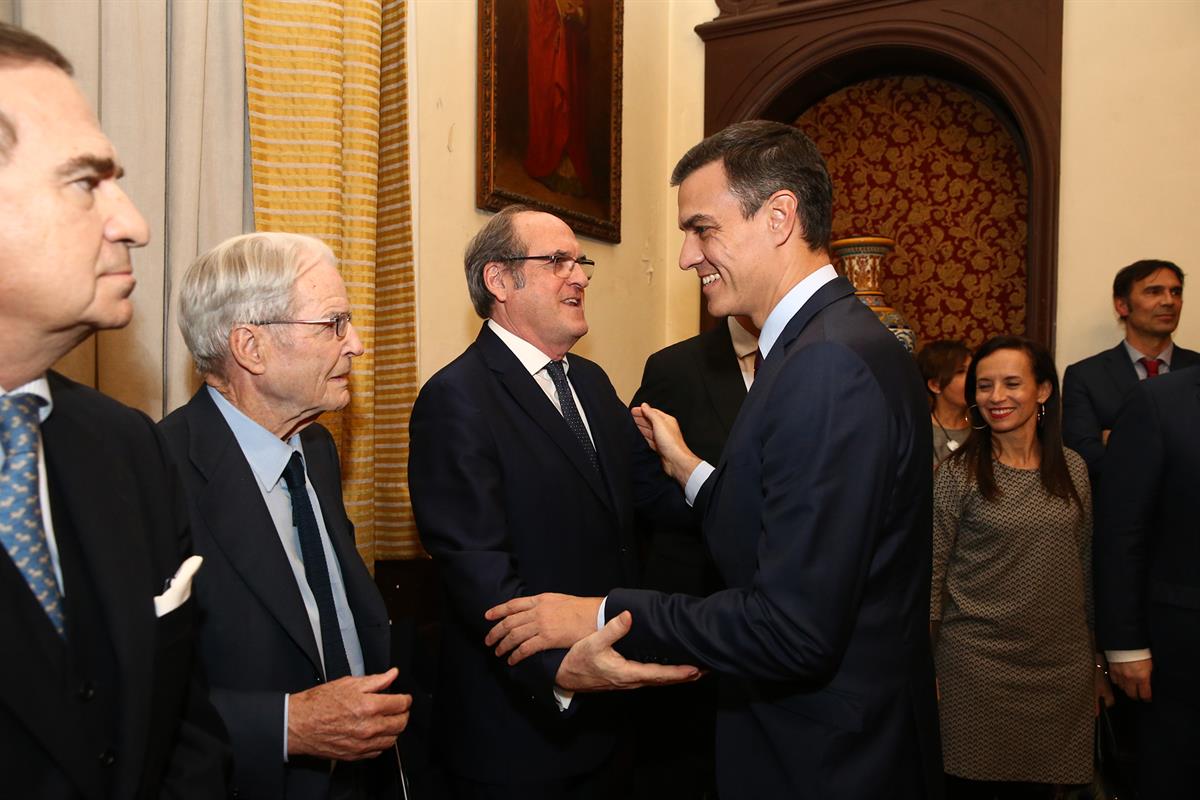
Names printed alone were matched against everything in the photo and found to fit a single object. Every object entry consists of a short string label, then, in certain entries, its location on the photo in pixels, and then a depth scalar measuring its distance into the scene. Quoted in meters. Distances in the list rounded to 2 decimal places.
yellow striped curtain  2.64
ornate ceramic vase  4.95
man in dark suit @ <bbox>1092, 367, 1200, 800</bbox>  2.75
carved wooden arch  4.87
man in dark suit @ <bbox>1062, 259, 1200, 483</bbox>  4.38
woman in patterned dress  3.12
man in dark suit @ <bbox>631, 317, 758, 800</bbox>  3.34
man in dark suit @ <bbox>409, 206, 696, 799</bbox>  2.10
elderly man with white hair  1.64
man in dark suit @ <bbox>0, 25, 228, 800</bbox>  1.04
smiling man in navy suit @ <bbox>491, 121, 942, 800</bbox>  1.58
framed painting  3.97
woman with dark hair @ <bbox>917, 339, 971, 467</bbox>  4.46
